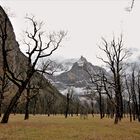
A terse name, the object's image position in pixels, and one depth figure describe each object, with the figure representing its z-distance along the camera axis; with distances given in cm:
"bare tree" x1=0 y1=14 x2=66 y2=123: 3553
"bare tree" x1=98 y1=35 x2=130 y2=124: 4644
